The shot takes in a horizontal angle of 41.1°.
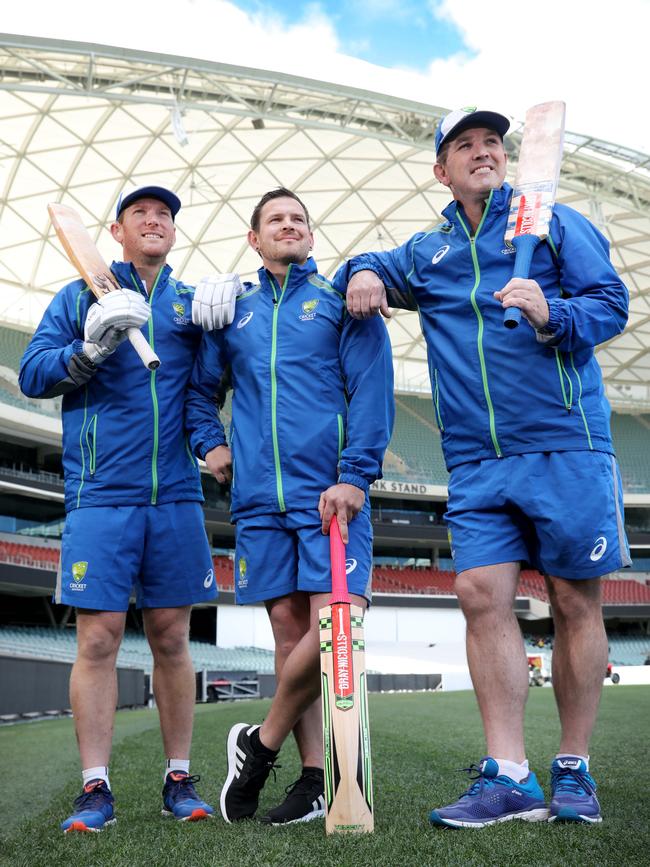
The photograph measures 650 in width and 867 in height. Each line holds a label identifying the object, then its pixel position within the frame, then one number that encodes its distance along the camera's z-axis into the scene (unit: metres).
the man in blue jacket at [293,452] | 3.46
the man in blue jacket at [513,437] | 3.20
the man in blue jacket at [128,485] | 3.78
